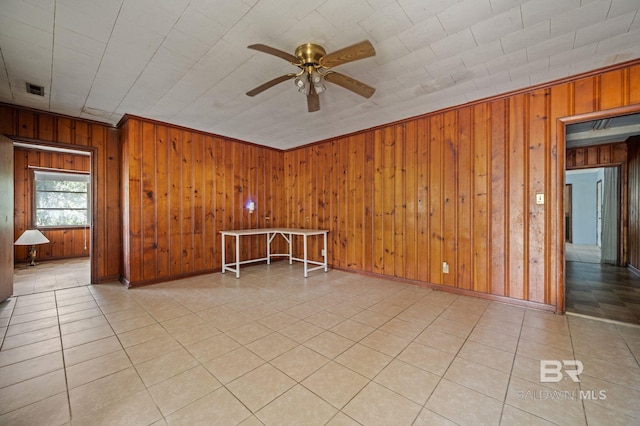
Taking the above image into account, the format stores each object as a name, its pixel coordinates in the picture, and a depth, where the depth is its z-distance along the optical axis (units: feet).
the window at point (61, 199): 20.03
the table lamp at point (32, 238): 16.81
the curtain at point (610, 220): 17.57
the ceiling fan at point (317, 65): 6.13
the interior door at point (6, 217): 10.55
